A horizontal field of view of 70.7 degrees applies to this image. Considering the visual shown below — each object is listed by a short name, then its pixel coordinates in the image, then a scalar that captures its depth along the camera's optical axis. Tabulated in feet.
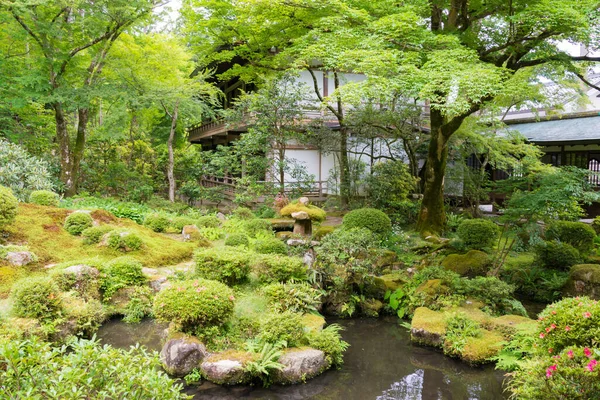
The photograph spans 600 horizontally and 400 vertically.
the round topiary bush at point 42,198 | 36.35
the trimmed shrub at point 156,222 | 38.09
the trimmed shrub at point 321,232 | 35.98
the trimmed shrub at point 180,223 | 39.01
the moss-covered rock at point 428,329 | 22.40
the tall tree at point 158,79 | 50.98
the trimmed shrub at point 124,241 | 30.37
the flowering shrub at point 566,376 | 12.09
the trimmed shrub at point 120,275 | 25.54
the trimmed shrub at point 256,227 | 36.78
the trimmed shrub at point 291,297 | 23.09
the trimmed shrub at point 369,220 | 32.60
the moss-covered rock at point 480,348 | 20.39
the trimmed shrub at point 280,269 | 25.64
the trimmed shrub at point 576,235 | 32.48
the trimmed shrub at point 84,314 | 21.48
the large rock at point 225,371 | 18.11
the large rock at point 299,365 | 18.49
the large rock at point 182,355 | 18.56
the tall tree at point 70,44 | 44.01
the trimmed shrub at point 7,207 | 27.37
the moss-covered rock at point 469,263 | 30.14
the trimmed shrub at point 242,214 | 43.98
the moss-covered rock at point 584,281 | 26.37
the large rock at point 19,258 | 26.18
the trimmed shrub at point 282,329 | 19.45
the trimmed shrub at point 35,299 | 20.08
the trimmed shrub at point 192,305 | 19.47
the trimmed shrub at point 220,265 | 25.45
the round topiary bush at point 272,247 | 29.35
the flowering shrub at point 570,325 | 13.92
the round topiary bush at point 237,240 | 32.50
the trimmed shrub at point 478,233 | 33.47
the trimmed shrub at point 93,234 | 30.63
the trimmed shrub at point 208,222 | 40.83
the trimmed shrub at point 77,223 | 31.91
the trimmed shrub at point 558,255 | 30.17
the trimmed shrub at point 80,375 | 8.55
